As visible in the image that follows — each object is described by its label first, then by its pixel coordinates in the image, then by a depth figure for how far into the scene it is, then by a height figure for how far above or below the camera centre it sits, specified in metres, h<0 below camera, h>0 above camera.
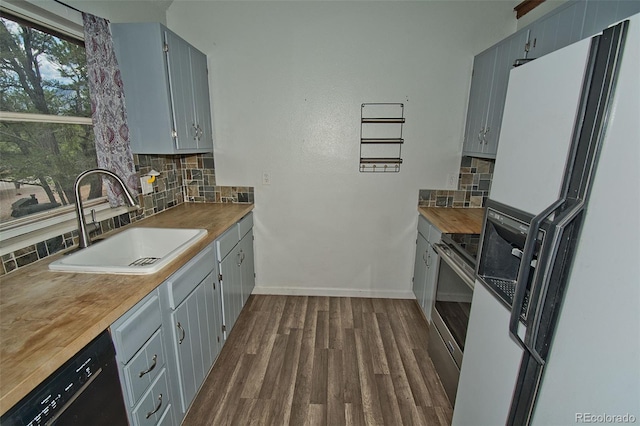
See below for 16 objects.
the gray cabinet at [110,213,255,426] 1.10 -0.90
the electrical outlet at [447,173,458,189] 2.62 -0.24
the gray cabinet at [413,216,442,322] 2.23 -0.92
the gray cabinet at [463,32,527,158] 1.94 +0.45
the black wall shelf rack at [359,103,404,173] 2.51 +0.14
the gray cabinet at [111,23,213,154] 1.79 +0.42
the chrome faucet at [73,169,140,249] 1.42 -0.28
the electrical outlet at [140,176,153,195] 2.14 -0.27
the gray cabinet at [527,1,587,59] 1.43 +0.68
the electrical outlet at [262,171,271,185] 2.70 -0.25
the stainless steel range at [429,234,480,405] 1.56 -0.89
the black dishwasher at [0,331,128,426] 0.72 -0.69
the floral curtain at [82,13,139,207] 1.65 +0.27
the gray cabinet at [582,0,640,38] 1.22 +0.63
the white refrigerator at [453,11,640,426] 0.63 -0.20
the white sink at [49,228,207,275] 1.26 -0.55
